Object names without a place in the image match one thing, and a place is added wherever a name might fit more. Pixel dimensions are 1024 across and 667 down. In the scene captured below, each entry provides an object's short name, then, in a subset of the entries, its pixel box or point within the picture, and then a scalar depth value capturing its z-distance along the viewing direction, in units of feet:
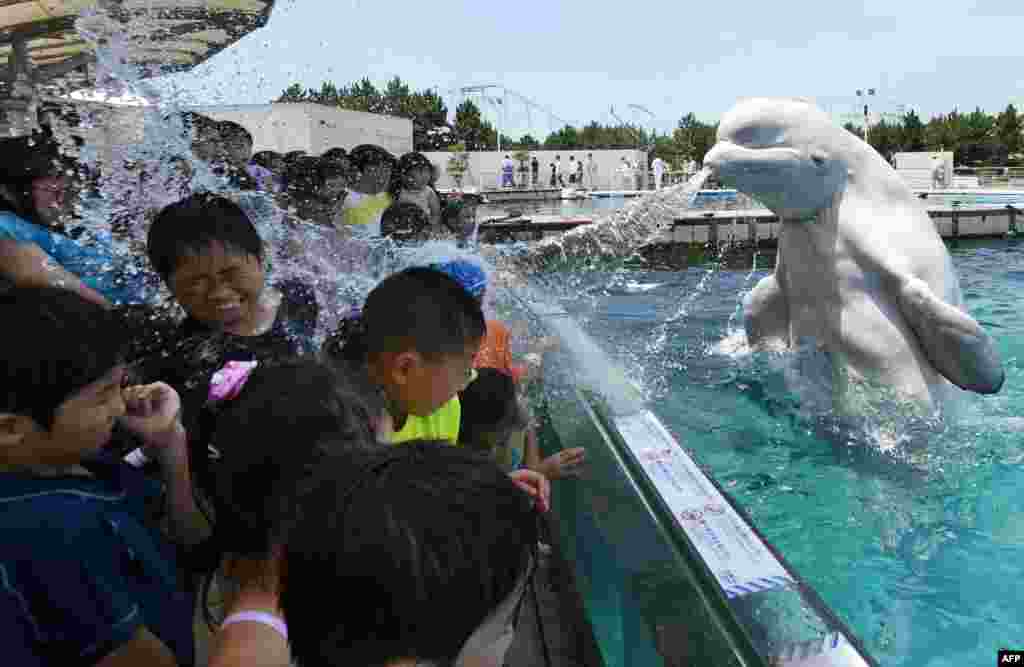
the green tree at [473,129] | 147.33
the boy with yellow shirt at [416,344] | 6.84
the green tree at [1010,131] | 132.05
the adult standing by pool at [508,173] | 96.89
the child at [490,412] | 9.04
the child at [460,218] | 19.38
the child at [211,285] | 7.24
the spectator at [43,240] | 8.12
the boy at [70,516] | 4.26
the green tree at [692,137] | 142.10
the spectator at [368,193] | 17.24
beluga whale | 14.38
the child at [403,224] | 14.06
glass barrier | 5.76
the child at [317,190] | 15.52
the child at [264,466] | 4.08
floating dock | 52.70
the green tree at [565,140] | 162.40
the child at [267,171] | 15.28
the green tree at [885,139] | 131.85
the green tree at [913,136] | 133.39
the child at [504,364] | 9.45
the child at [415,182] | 19.07
